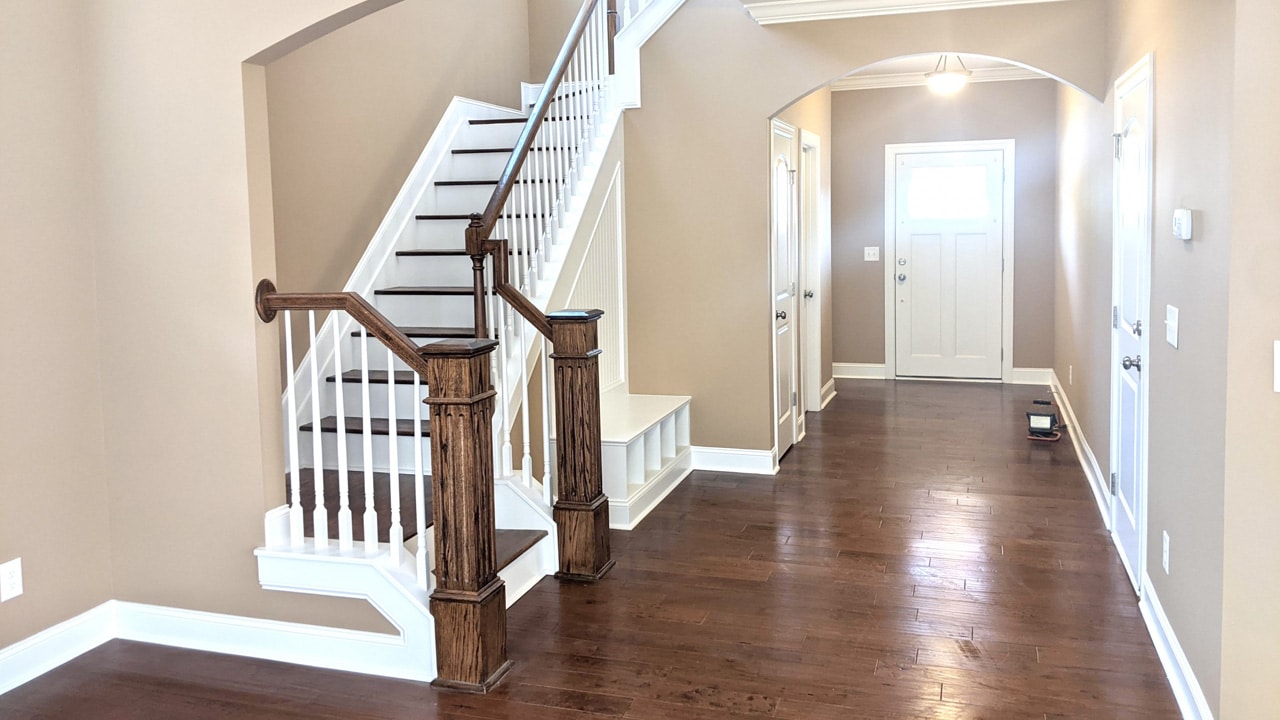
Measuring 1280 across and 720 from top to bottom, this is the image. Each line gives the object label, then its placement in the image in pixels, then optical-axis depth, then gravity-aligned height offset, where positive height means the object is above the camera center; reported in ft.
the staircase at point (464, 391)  10.44 -1.45
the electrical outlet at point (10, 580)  10.64 -3.07
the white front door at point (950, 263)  28.89 +0.11
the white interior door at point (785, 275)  19.88 -0.10
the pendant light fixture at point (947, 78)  26.25 +4.91
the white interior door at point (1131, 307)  12.15 -0.59
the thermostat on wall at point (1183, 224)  9.47 +0.35
